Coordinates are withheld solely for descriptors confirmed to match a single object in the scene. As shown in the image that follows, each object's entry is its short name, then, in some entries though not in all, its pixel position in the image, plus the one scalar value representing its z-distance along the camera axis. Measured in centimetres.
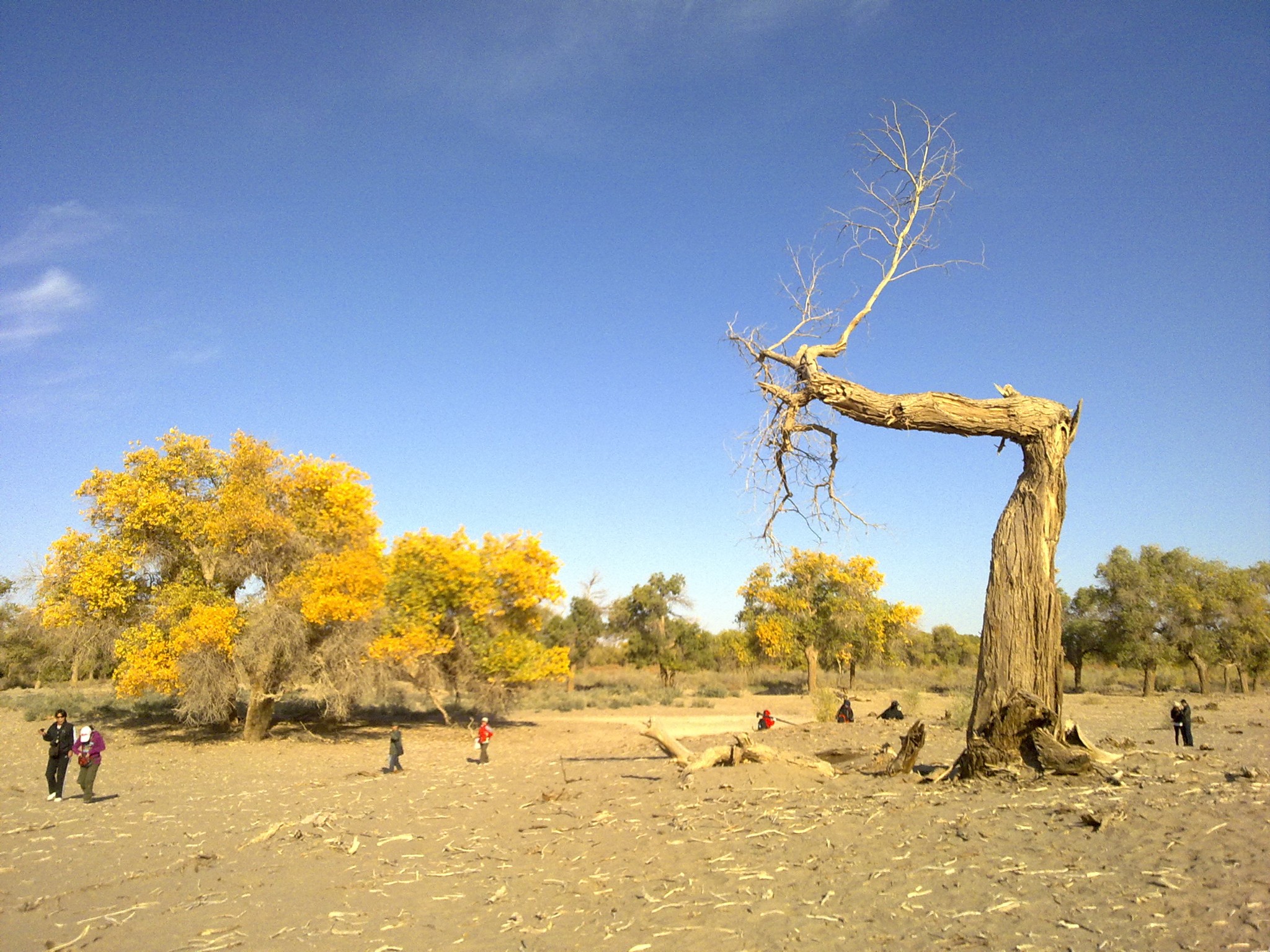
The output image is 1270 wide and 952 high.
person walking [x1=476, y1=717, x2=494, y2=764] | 1859
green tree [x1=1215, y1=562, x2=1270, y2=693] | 3450
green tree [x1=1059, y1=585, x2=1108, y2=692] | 3750
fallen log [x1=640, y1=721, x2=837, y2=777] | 1239
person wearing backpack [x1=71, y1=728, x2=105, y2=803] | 1402
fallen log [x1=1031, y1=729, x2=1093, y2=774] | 877
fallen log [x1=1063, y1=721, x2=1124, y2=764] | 930
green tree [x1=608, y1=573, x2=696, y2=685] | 5156
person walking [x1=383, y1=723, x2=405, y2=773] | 1731
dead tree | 942
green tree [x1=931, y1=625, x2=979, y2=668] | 7675
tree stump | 1086
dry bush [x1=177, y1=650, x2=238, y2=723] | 2041
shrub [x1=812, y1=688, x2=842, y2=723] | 2422
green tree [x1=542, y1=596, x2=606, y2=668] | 5236
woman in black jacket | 1416
